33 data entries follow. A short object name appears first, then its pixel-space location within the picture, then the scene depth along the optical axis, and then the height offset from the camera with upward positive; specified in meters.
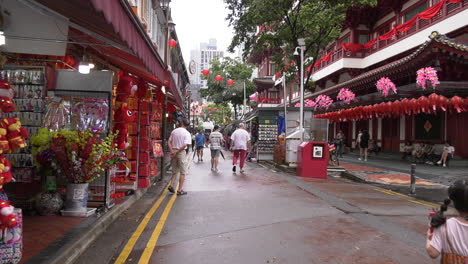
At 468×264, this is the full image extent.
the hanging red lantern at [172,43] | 25.69 +6.34
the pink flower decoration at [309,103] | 28.55 +2.86
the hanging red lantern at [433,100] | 16.27 +1.86
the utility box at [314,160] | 14.01 -0.69
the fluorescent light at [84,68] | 6.78 +1.20
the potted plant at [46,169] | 6.47 -0.59
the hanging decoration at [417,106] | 16.27 +1.74
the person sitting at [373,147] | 25.59 -0.30
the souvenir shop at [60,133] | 6.45 +0.04
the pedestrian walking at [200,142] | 21.38 -0.21
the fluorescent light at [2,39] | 5.32 +1.31
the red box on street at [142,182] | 10.20 -1.19
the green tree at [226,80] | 48.28 +7.32
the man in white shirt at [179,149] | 9.87 -0.29
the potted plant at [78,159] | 6.39 -0.40
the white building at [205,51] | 135.80 +33.13
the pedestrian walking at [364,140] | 21.30 +0.12
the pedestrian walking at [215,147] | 16.06 -0.35
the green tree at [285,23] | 18.80 +5.97
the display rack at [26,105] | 6.62 +0.51
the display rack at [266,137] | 21.23 +0.15
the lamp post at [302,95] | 16.12 +1.96
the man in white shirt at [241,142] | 14.98 -0.10
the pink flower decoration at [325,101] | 28.25 +2.95
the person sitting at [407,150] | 20.63 -0.36
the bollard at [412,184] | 10.80 -1.15
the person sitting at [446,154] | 17.34 -0.44
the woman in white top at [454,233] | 2.57 -0.60
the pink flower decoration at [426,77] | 15.46 +2.71
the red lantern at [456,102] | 16.19 +1.79
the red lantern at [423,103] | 16.61 +1.76
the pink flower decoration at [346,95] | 24.06 +2.93
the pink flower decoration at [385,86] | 18.26 +2.71
